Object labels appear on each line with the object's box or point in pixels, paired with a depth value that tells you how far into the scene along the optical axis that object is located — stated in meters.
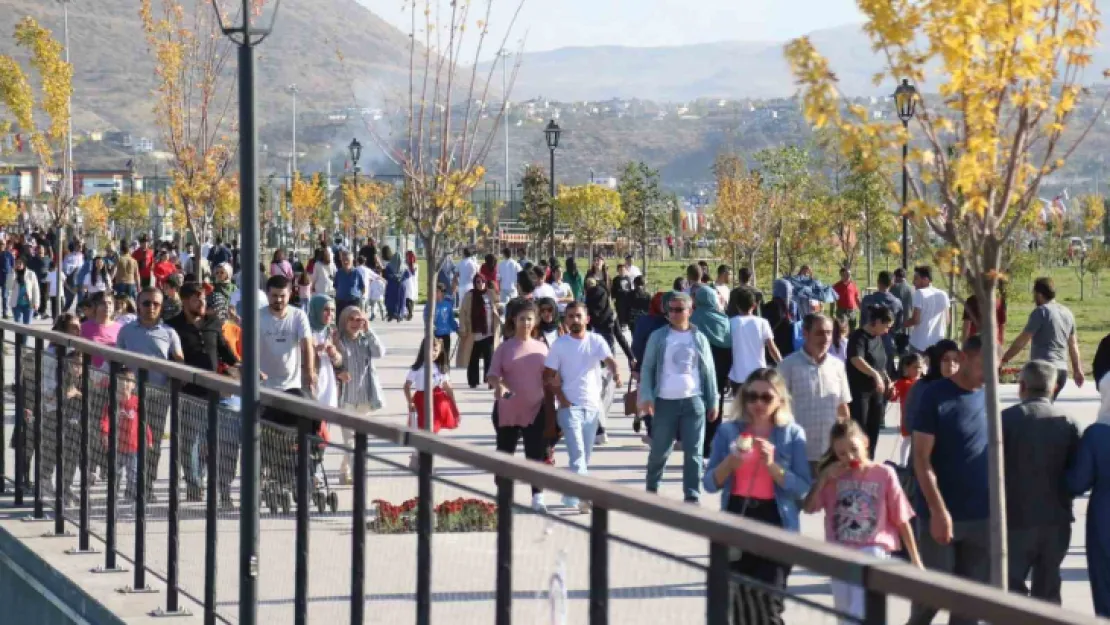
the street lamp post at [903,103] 25.27
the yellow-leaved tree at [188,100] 31.55
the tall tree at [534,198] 85.18
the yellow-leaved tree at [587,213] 89.81
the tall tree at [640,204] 74.44
